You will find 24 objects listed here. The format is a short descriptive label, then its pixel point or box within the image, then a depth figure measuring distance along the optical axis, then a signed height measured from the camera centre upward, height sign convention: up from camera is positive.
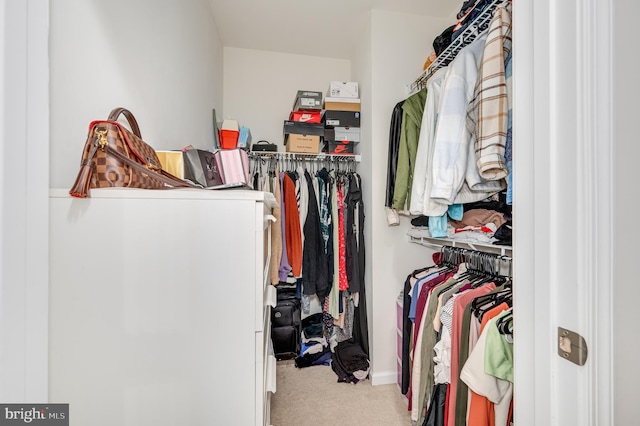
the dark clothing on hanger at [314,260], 1.98 -0.34
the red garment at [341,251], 2.03 -0.29
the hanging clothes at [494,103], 1.04 +0.44
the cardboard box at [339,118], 2.18 +0.76
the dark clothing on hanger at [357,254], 2.02 -0.31
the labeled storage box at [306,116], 2.20 +0.79
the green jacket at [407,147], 1.62 +0.40
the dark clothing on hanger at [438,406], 1.20 -0.86
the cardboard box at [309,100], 2.16 +0.91
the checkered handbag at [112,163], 0.59 +0.12
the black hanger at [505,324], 0.89 -0.37
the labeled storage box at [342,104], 2.17 +0.88
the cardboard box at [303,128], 2.16 +0.68
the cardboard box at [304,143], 2.16 +0.56
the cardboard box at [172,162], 0.99 +0.19
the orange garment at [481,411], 0.97 -0.71
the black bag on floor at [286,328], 2.04 -0.87
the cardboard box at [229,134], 2.01 +0.59
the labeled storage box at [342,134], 2.19 +0.65
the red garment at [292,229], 1.95 -0.12
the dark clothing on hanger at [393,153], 1.74 +0.39
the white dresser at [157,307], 0.58 -0.21
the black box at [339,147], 2.21 +0.54
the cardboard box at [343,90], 2.16 +0.99
